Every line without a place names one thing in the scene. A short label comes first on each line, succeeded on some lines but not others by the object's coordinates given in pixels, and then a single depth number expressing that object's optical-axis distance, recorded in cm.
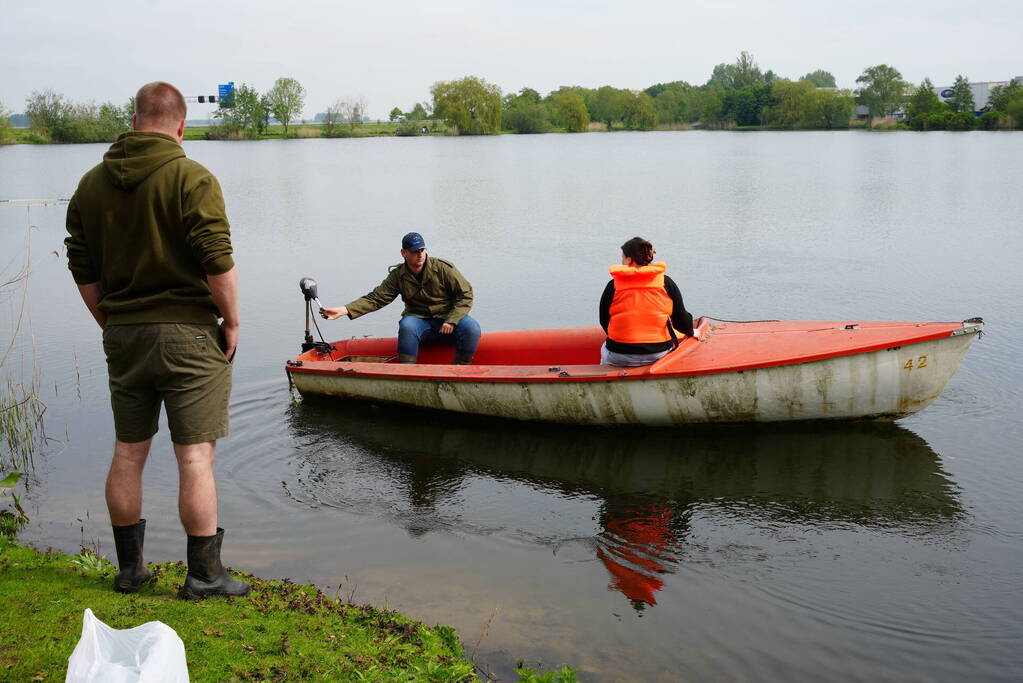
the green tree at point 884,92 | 11550
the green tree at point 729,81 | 16862
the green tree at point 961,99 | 9652
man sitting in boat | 914
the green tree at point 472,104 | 10356
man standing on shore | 400
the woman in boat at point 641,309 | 770
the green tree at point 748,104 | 12381
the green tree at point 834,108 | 10644
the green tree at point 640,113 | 12988
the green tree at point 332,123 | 10519
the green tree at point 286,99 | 10850
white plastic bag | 294
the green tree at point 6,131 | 7631
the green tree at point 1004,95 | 8456
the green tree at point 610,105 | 13188
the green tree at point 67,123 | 8206
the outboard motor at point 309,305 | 902
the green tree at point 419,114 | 14291
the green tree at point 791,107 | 11106
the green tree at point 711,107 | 12925
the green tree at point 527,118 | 11325
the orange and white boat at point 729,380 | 746
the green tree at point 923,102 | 9800
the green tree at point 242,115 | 9850
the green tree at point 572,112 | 11775
